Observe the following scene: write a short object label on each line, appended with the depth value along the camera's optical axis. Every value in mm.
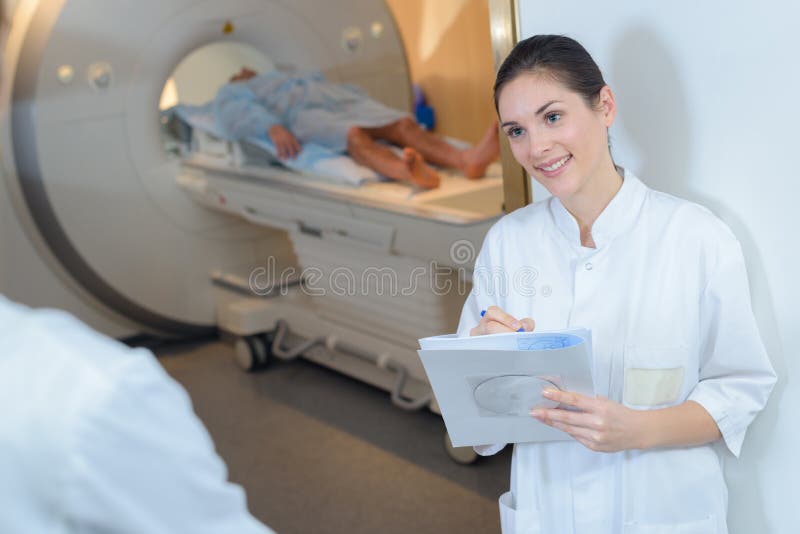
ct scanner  2920
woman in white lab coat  1265
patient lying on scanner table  2996
